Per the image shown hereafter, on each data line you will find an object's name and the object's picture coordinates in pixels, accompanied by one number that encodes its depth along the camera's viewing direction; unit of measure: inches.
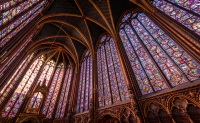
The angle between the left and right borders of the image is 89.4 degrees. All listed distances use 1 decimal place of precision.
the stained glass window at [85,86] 363.9
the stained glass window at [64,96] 411.8
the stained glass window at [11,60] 297.2
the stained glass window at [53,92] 420.2
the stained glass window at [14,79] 354.4
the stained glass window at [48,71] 513.9
